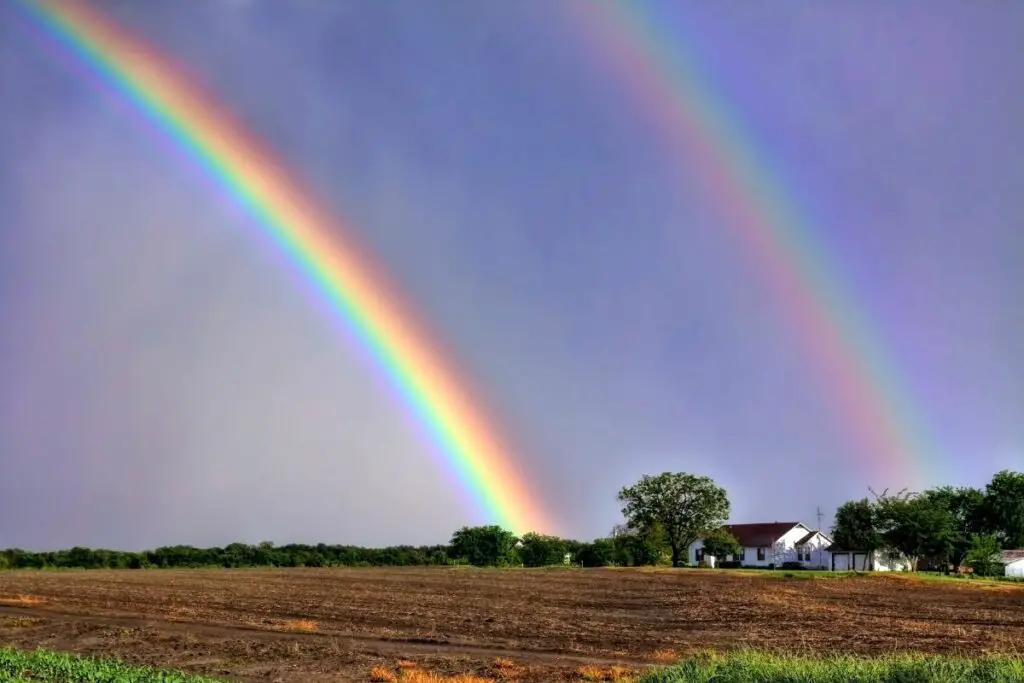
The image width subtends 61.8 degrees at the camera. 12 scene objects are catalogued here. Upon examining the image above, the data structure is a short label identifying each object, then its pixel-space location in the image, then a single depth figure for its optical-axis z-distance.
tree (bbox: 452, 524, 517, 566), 141.25
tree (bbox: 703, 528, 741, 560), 118.69
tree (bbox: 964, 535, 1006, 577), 97.62
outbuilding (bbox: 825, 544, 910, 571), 115.31
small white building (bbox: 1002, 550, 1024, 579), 102.73
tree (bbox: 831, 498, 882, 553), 111.00
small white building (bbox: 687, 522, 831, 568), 128.75
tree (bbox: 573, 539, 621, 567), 123.62
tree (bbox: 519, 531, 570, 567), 135.88
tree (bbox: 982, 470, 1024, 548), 130.00
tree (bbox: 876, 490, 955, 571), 104.94
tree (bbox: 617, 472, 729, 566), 119.50
